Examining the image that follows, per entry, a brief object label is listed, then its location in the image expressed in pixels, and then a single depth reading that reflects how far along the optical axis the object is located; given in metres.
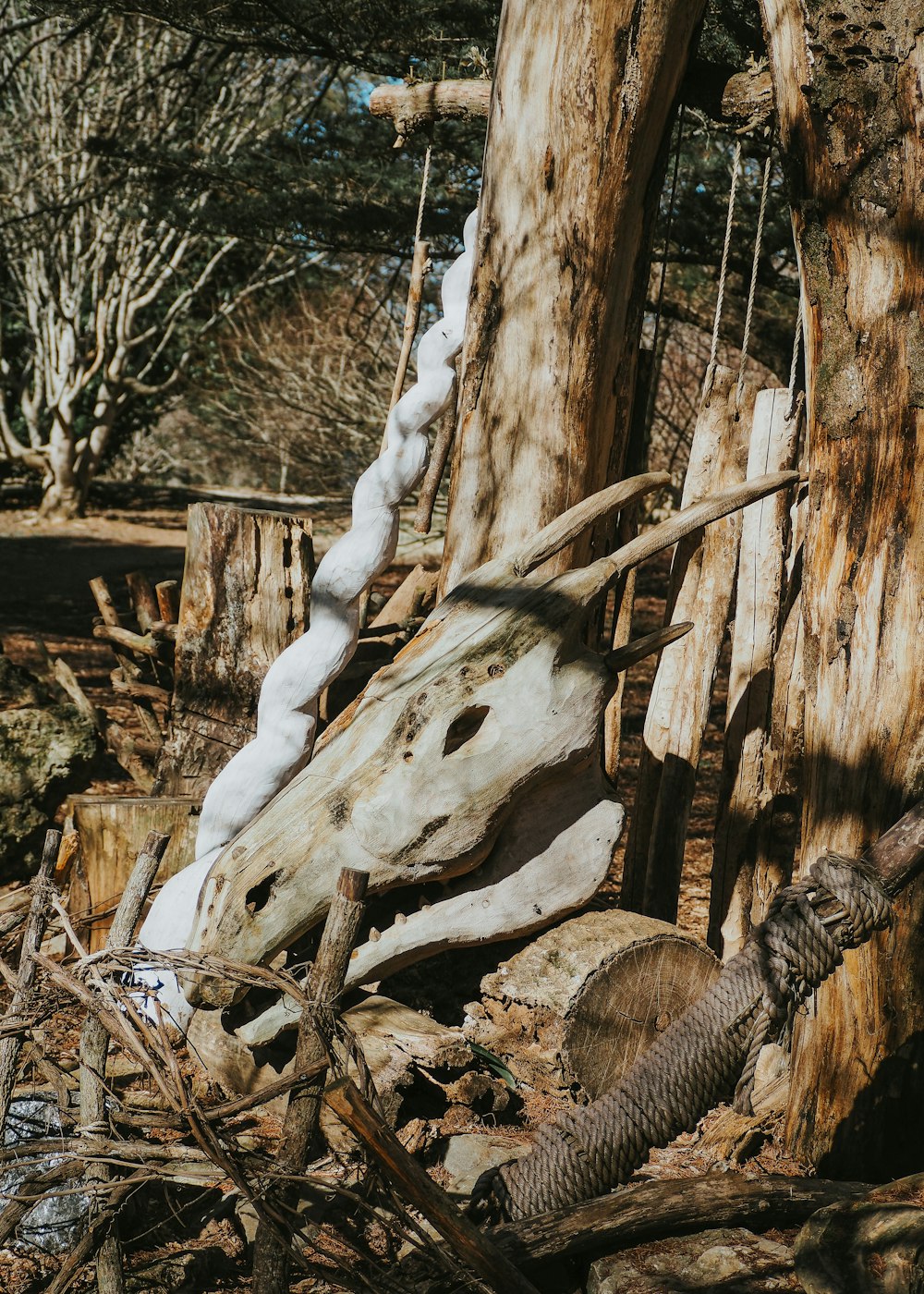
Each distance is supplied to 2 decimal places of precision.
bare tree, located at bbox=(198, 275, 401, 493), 12.27
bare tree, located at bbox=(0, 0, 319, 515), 12.04
